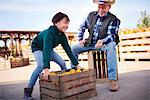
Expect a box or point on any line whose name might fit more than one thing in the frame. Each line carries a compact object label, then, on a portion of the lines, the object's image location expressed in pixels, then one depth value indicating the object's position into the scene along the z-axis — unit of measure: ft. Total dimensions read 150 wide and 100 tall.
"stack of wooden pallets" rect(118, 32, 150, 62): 28.83
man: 11.76
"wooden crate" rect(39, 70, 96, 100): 9.63
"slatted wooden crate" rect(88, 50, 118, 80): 14.23
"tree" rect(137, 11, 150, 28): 55.36
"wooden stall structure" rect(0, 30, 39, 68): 40.84
